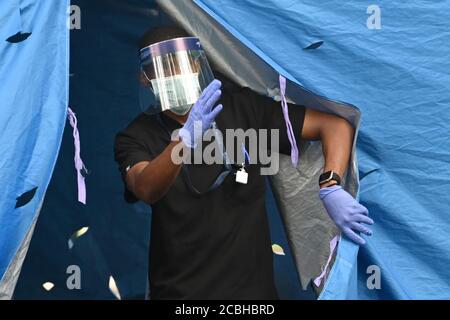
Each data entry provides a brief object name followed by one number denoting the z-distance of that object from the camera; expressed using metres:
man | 5.28
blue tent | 4.95
